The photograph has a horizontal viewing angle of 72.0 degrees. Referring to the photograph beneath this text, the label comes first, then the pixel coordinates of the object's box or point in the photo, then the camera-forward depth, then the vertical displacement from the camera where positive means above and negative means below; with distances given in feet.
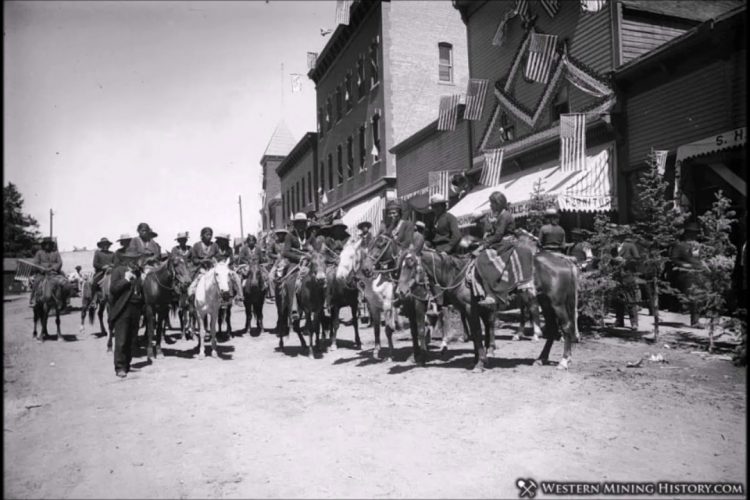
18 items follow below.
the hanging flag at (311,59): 123.93 +48.07
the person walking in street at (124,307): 31.37 -3.06
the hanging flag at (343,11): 94.94 +45.41
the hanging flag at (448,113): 73.31 +20.53
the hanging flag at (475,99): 69.77 +21.36
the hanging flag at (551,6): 56.54 +27.51
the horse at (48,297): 49.19 -3.68
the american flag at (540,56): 56.39 +22.03
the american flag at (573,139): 51.06 +11.60
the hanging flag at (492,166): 63.57 +11.12
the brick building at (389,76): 89.15 +32.68
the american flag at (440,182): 73.77 +10.77
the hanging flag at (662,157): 43.47 +8.30
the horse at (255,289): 47.34 -2.90
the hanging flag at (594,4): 49.70 +24.23
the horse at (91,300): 49.06 -4.29
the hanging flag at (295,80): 104.73 +36.53
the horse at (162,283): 37.86 -1.85
